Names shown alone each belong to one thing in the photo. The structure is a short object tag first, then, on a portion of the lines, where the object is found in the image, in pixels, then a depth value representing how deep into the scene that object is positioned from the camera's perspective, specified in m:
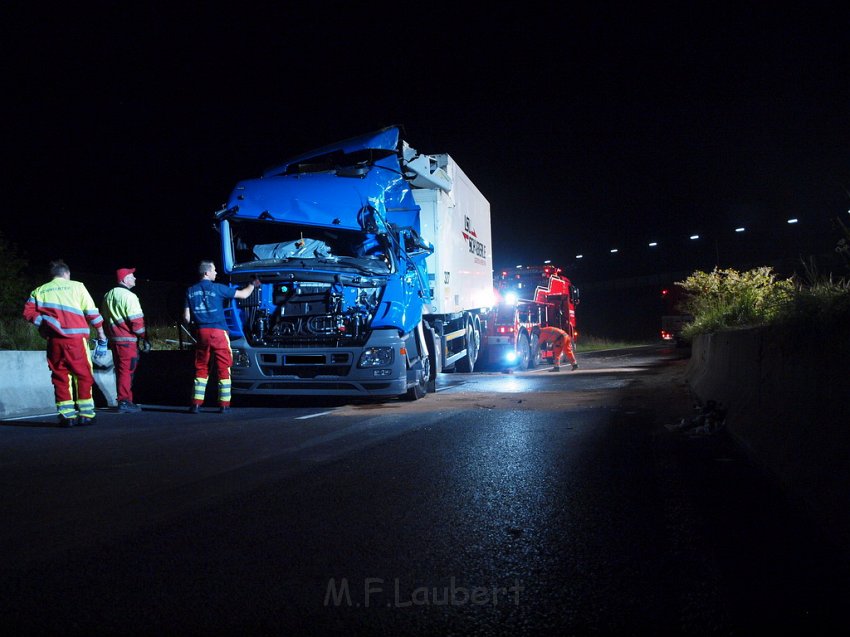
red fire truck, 17.73
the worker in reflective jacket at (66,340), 8.09
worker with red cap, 9.68
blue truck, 9.76
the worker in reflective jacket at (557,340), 19.55
